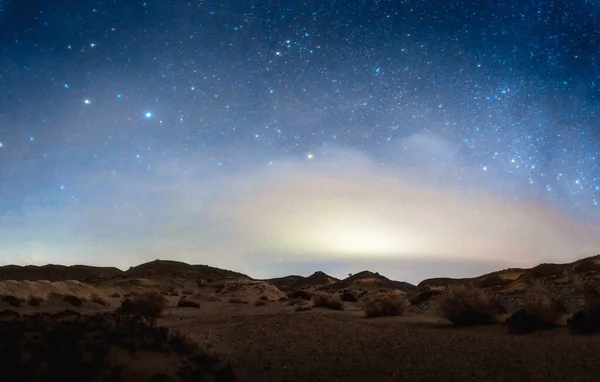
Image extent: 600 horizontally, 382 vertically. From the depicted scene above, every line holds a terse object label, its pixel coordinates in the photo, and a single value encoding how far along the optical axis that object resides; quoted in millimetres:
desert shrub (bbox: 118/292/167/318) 21328
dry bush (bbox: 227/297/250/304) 31472
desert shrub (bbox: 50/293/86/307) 27000
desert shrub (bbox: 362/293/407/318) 18312
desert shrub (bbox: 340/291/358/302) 29970
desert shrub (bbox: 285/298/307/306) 27797
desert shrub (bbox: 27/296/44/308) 24859
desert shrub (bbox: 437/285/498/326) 14914
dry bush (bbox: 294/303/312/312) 22042
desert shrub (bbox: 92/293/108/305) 29380
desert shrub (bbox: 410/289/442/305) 27788
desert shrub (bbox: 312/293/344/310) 22906
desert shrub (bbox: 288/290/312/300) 32547
